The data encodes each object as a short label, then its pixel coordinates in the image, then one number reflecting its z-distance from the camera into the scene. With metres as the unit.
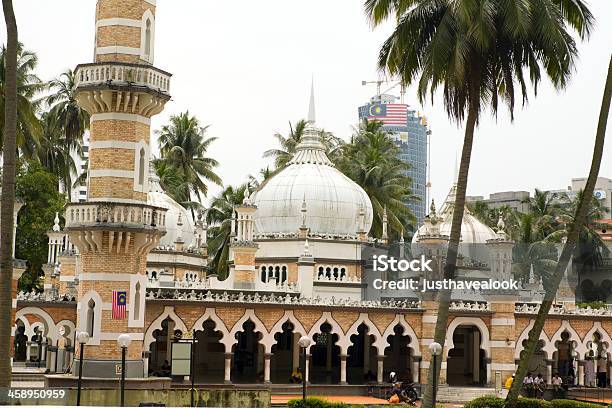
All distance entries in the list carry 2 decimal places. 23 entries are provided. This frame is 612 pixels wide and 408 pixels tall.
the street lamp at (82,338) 28.95
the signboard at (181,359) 31.58
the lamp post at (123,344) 27.69
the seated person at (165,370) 40.14
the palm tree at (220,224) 65.62
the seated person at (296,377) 42.03
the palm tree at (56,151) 63.25
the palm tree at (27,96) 37.12
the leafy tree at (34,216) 57.38
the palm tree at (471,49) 27.47
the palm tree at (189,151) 76.94
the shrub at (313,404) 29.38
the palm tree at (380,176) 67.06
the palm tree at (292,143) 74.64
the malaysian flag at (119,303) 33.56
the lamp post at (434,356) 28.09
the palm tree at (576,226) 27.02
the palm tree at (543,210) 75.69
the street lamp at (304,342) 30.44
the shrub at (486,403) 29.34
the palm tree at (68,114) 62.62
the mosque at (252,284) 33.69
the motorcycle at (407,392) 38.41
